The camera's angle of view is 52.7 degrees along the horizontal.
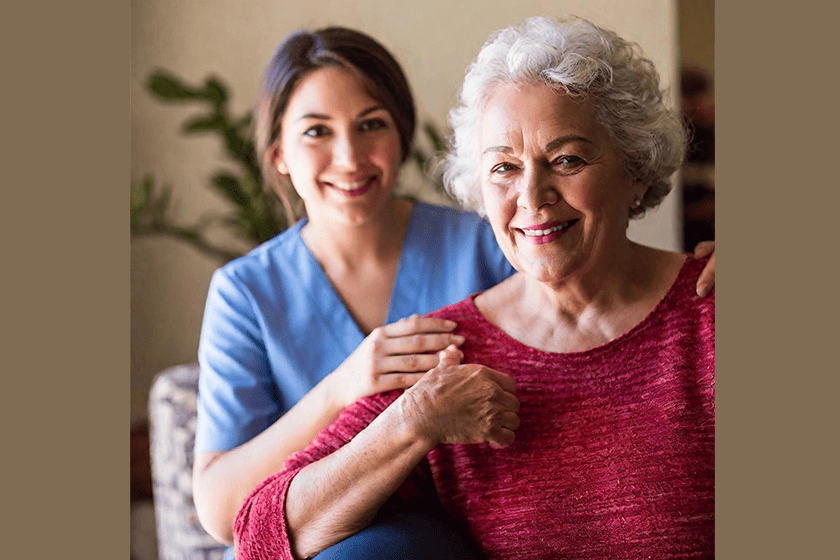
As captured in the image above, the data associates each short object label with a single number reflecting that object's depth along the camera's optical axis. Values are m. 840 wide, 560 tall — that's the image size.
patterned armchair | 1.76
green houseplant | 1.74
